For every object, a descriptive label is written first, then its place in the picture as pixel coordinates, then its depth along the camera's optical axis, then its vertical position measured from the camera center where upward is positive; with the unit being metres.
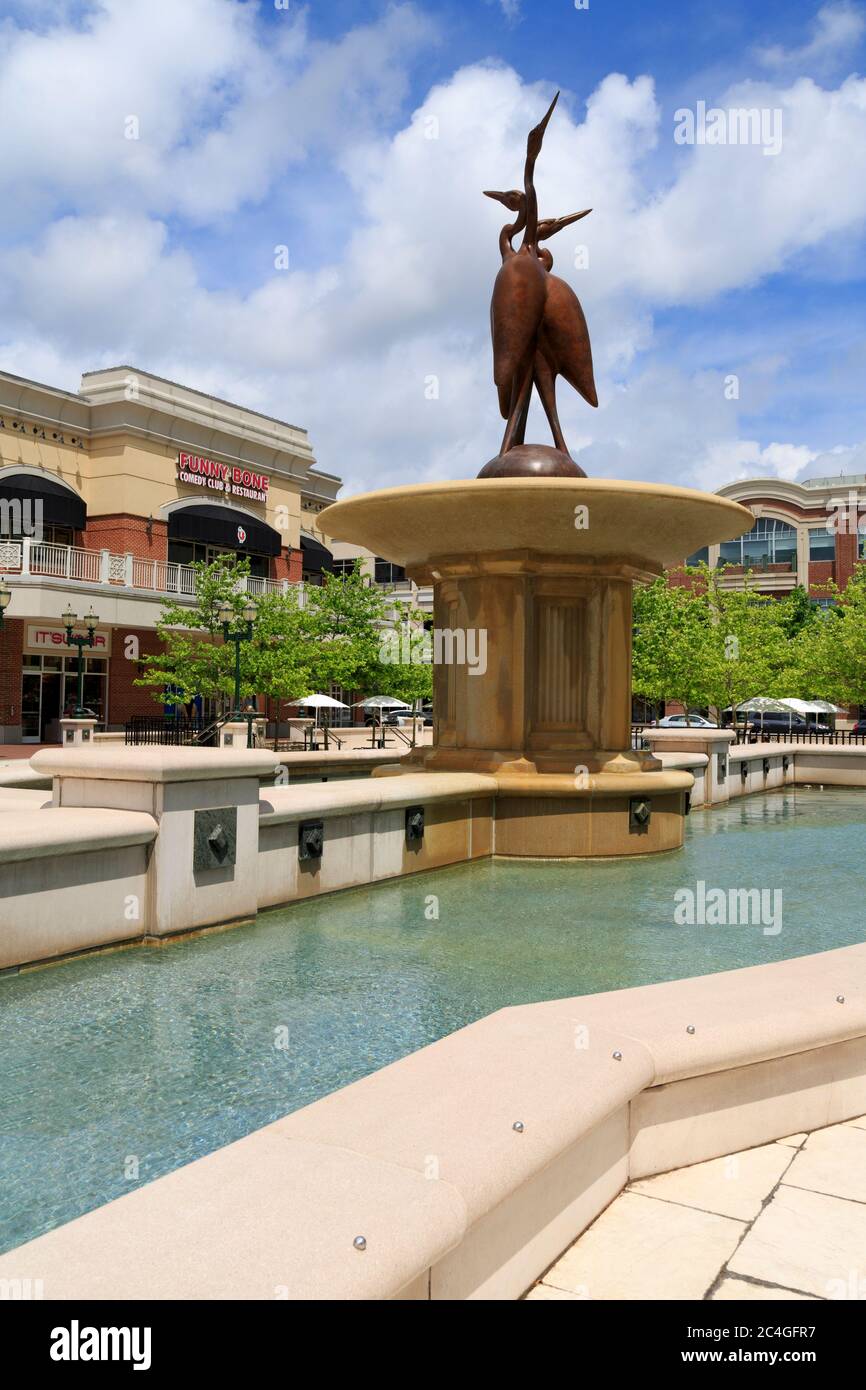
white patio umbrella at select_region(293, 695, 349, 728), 34.47 -0.30
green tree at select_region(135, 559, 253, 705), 34.72 +1.51
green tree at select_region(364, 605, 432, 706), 39.28 +0.78
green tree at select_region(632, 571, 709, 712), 41.31 +1.83
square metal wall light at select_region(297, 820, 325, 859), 8.23 -1.14
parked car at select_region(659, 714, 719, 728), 46.08 -1.28
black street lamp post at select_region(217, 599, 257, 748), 28.20 +1.90
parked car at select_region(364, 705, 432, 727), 46.15 -1.13
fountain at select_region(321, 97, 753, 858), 10.64 +0.93
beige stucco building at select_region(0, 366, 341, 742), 37.34 +6.91
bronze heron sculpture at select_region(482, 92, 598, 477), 12.11 +4.22
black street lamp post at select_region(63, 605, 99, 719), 32.84 +2.02
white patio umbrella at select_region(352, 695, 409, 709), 36.03 -0.31
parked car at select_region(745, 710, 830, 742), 48.21 -1.46
